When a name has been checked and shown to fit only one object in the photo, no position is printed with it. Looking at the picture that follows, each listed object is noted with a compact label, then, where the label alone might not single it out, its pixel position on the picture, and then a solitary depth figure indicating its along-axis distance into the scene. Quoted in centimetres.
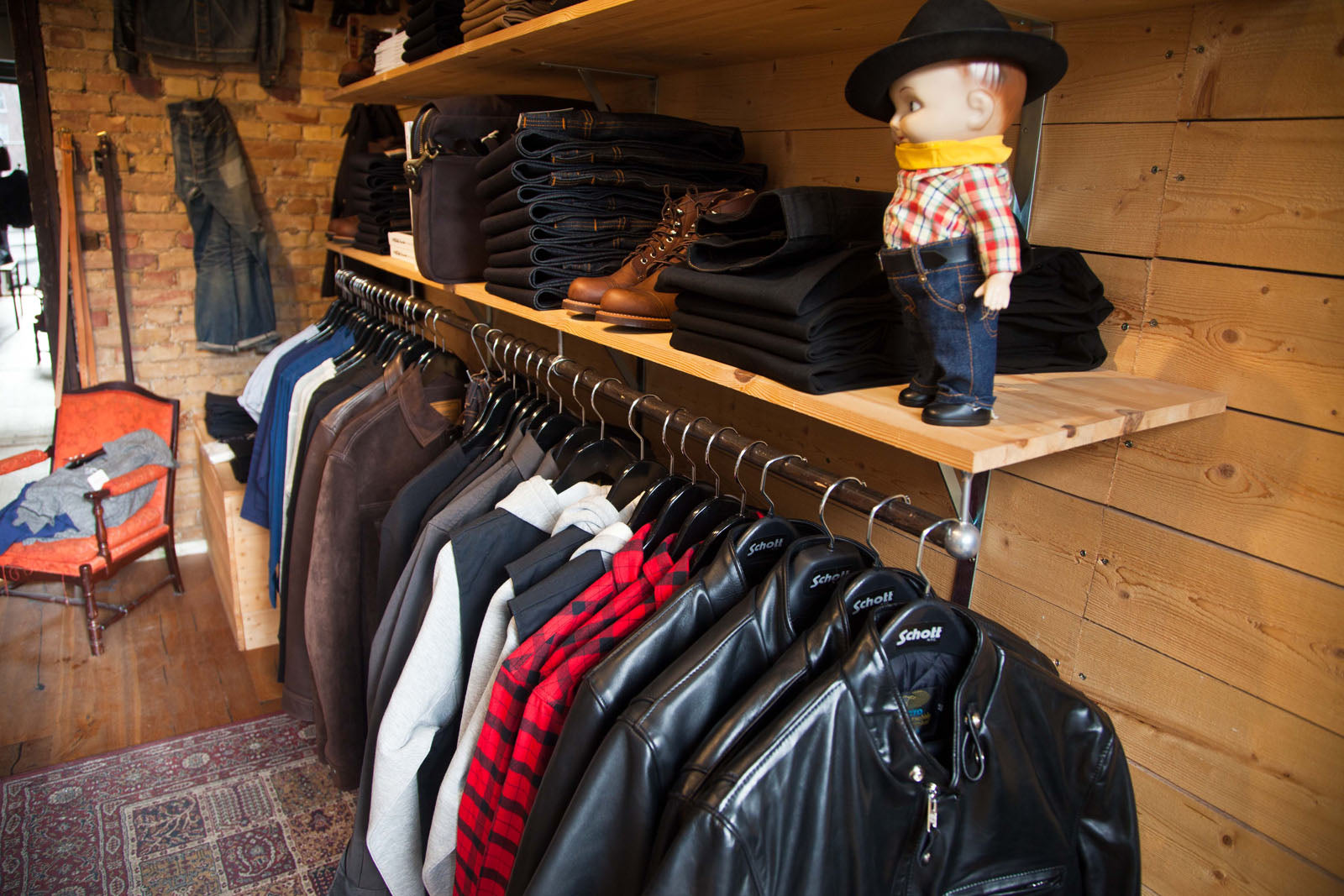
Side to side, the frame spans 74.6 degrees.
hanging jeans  348
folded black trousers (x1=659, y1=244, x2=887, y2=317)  90
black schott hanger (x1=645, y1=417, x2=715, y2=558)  112
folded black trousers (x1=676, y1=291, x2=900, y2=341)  90
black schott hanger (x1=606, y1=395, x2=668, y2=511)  124
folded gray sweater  304
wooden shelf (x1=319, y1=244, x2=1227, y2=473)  75
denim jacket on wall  331
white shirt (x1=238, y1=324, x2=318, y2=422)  288
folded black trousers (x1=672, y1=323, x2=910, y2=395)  91
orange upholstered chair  299
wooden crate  282
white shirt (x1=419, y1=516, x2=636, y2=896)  111
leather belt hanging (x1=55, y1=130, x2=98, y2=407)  332
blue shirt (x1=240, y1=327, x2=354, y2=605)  242
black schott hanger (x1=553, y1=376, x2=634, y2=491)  134
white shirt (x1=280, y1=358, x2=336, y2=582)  223
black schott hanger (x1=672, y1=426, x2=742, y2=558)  108
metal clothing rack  85
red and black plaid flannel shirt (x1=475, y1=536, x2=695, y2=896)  97
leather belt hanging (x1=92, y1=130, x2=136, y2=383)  342
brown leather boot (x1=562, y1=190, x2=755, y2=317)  132
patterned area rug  201
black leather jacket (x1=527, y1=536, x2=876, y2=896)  82
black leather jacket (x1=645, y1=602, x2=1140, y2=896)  76
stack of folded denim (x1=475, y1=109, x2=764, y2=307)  144
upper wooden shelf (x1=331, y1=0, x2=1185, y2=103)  105
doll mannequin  74
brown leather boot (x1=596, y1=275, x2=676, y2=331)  120
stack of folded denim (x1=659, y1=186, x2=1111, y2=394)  92
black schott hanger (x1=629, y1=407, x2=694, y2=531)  117
